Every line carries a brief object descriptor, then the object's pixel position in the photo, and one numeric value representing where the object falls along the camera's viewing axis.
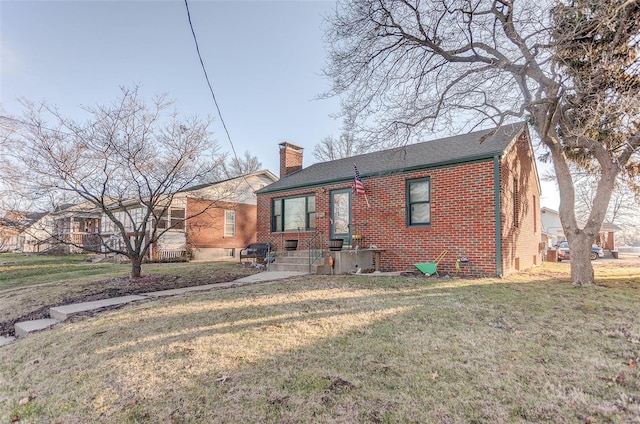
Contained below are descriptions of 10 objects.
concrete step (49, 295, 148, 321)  5.52
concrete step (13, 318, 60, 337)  5.03
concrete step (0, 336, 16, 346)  4.78
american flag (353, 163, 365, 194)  10.64
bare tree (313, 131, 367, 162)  29.54
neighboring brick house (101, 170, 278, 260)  17.09
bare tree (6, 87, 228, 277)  7.96
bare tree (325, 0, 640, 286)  6.65
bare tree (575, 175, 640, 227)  32.38
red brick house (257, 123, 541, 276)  8.78
